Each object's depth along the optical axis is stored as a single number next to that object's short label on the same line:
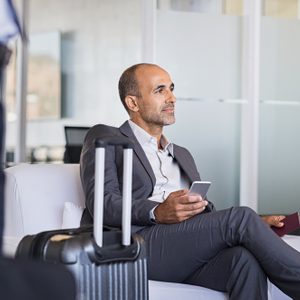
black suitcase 1.66
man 2.13
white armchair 2.49
